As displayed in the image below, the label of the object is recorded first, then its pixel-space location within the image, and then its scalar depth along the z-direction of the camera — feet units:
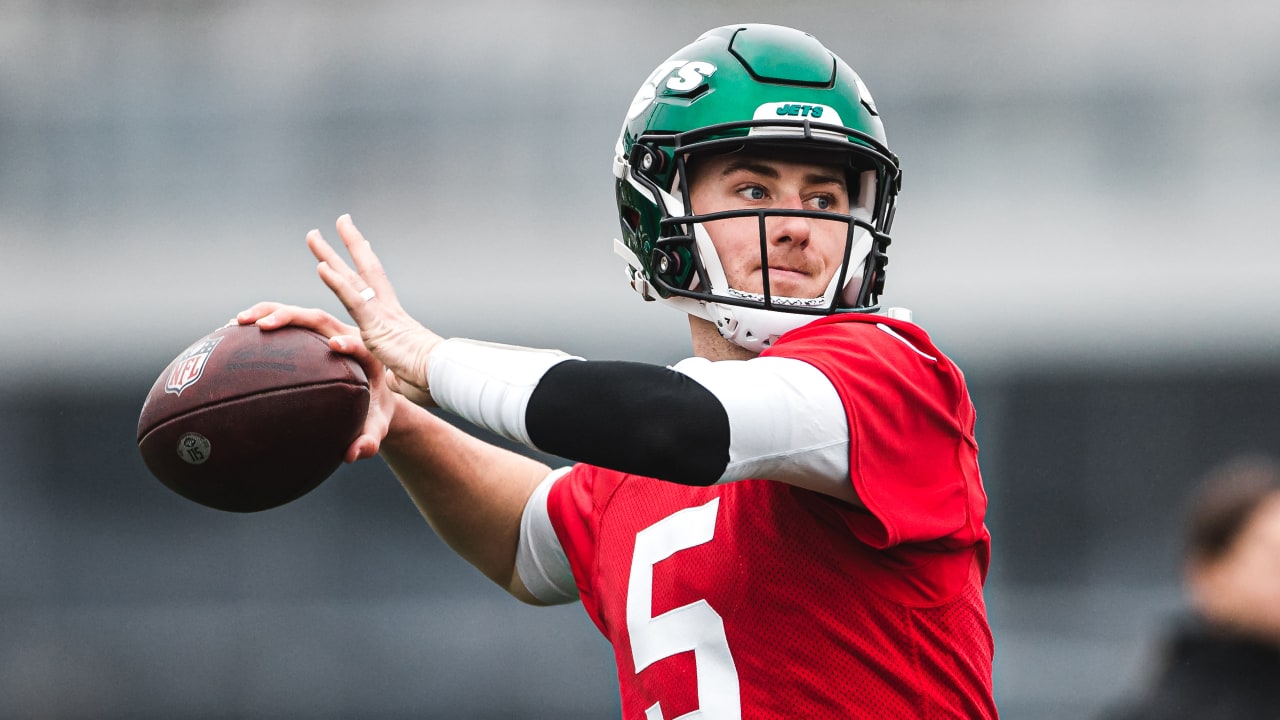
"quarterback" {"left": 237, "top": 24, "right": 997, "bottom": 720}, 40.34
